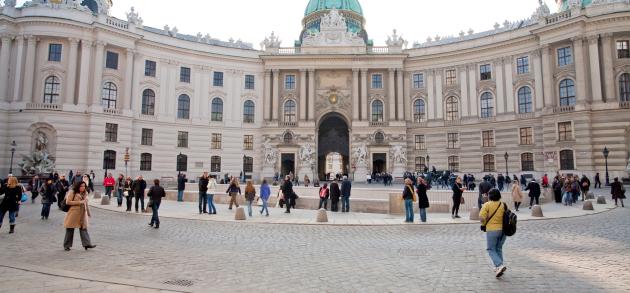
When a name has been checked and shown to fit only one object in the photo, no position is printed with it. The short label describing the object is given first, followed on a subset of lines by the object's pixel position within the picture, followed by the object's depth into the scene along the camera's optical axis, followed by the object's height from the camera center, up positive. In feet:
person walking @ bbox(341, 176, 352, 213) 62.54 -2.99
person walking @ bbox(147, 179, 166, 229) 45.02 -2.54
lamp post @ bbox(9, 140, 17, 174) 110.30 +7.46
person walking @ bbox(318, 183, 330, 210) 65.36 -2.95
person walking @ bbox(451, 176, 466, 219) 54.34 -2.49
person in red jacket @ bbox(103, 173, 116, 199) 76.89 -1.55
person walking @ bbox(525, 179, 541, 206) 67.67 -2.11
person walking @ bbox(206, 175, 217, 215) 58.89 -2.95
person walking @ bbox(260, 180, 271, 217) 60.01 -2.52
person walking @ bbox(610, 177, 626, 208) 65.33 -1.83
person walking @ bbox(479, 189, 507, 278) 23.93 -2.93
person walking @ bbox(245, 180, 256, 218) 58.43 -2.41
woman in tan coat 31.48 -3.38
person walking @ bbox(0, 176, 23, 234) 39.40 -2.46
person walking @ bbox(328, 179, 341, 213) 64.28 -3.07
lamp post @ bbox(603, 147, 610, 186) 109.84 +6.54
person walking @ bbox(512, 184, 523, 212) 62.34 -2.46
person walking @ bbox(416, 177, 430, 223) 50.80 -2.75
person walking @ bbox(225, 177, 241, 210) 63.15 -2.15
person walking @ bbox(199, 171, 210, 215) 59.21 -2.18
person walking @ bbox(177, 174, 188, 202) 79.87 -2.36
